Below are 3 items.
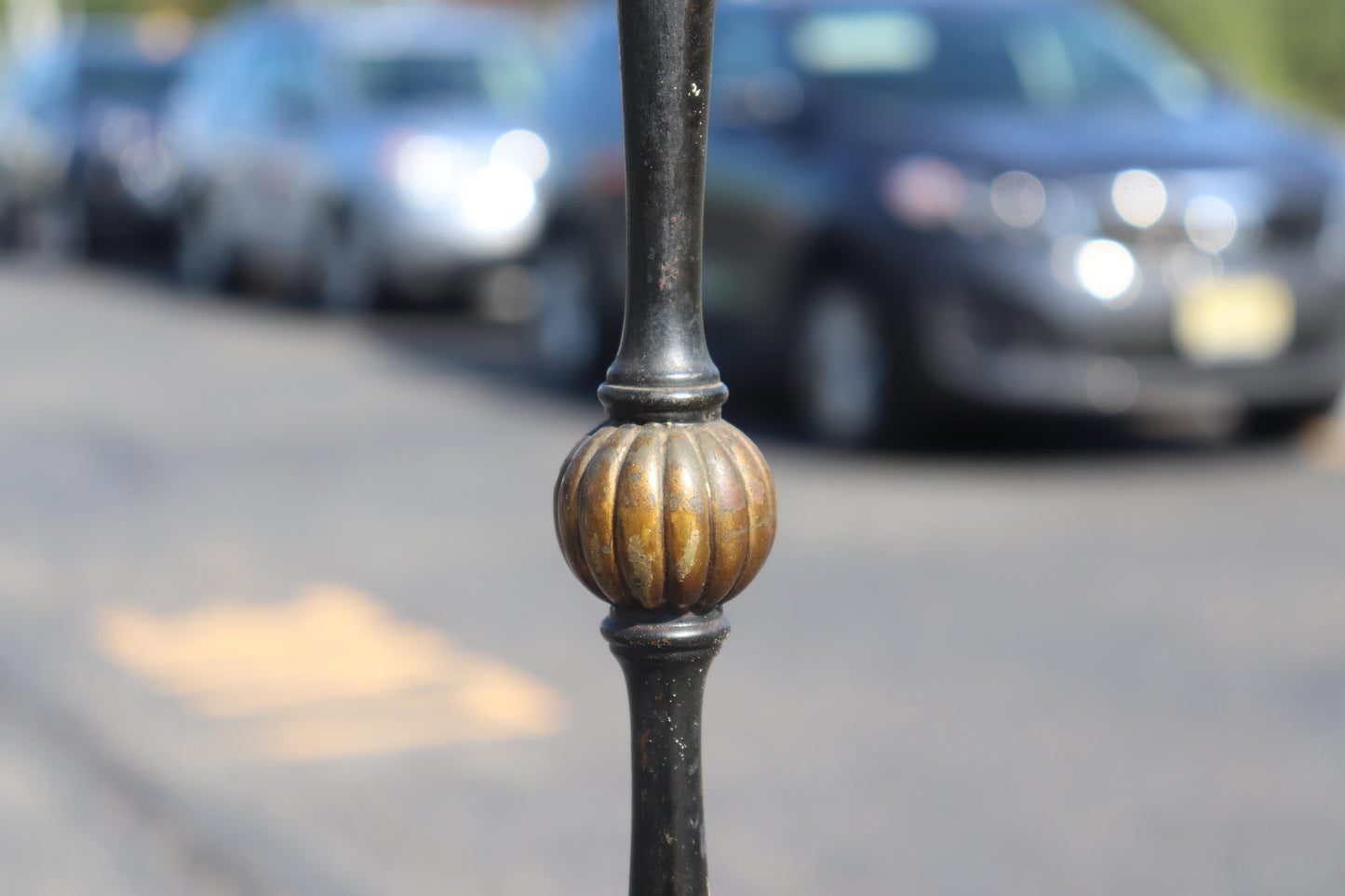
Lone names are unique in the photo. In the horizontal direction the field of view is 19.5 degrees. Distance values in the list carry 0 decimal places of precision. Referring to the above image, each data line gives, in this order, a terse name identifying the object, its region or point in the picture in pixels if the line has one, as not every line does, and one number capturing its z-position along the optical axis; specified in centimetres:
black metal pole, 358
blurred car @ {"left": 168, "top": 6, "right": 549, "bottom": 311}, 2391
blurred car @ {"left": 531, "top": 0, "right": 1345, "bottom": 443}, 1440
